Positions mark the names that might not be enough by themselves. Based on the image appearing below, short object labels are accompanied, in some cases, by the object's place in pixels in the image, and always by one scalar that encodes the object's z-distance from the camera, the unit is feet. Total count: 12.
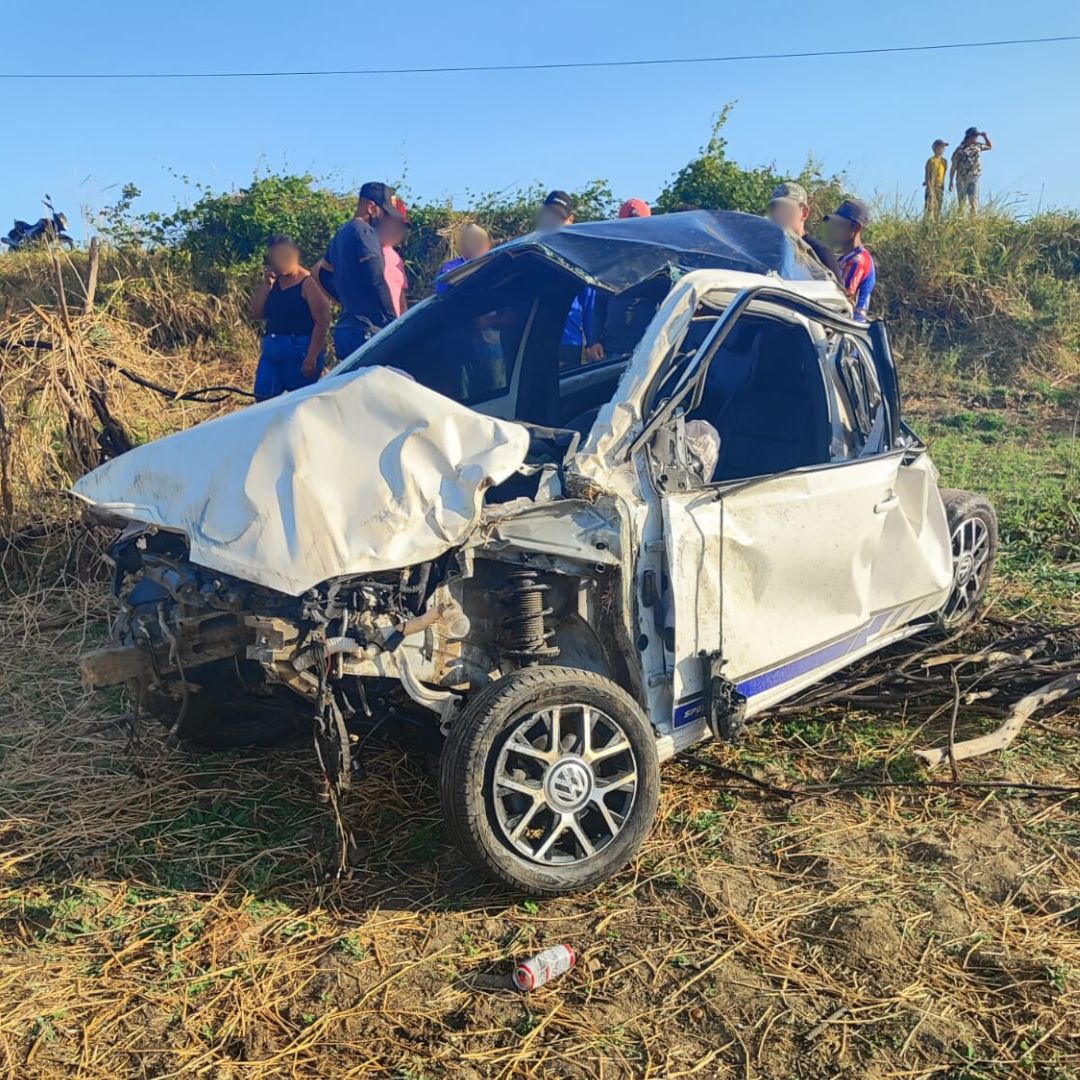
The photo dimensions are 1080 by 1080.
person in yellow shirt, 49.37
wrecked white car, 10.14
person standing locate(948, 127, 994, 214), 49.88
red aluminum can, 9.40
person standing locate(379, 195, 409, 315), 22.13
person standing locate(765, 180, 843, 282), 21.73
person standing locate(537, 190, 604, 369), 17.85
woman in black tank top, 21.88
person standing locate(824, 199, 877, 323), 24.02
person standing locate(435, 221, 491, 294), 23.73
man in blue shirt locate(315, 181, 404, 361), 21.27
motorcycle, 50.16
